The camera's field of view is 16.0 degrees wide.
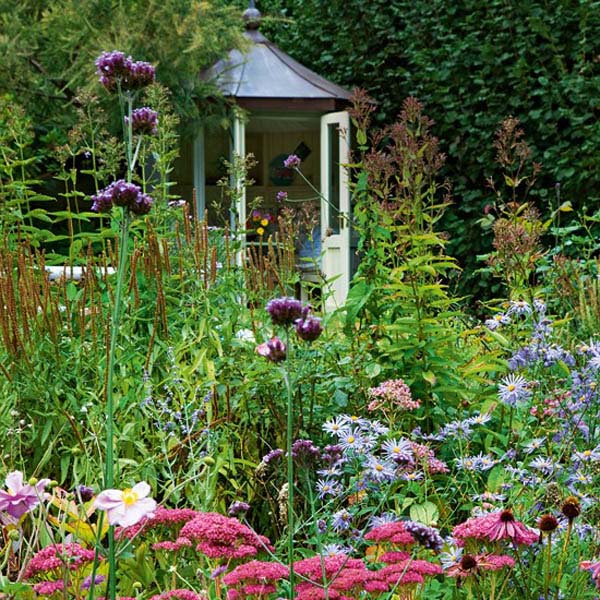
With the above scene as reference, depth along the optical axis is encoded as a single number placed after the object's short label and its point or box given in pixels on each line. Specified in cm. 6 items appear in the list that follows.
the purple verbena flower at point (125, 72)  333
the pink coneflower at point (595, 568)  314
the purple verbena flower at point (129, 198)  310
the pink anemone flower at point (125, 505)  292
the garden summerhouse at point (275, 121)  1302
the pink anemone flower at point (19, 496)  304
